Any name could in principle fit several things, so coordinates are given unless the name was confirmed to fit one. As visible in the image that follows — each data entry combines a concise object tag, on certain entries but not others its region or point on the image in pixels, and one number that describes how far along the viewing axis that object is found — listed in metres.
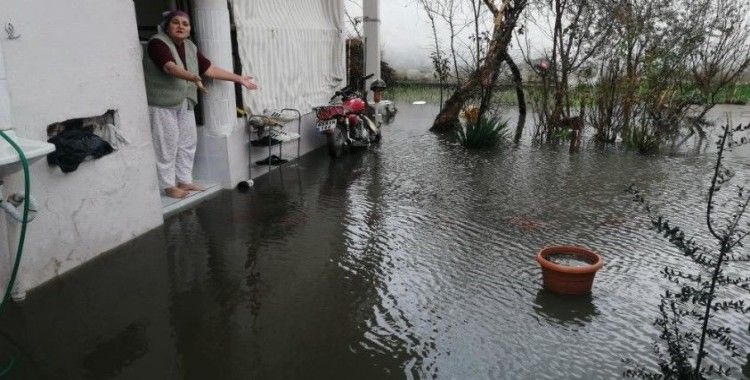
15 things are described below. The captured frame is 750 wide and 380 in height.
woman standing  5.01
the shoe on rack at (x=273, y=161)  6.67
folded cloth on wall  3.68
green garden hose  2.71
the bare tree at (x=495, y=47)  9.10
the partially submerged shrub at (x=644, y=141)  8.02
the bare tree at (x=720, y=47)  8.65
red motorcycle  7.79
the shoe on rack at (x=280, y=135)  6.45
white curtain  6.46
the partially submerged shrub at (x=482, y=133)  8.59
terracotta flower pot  3.42
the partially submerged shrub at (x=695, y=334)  2.25
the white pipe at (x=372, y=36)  10.05
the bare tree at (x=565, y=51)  8.20
